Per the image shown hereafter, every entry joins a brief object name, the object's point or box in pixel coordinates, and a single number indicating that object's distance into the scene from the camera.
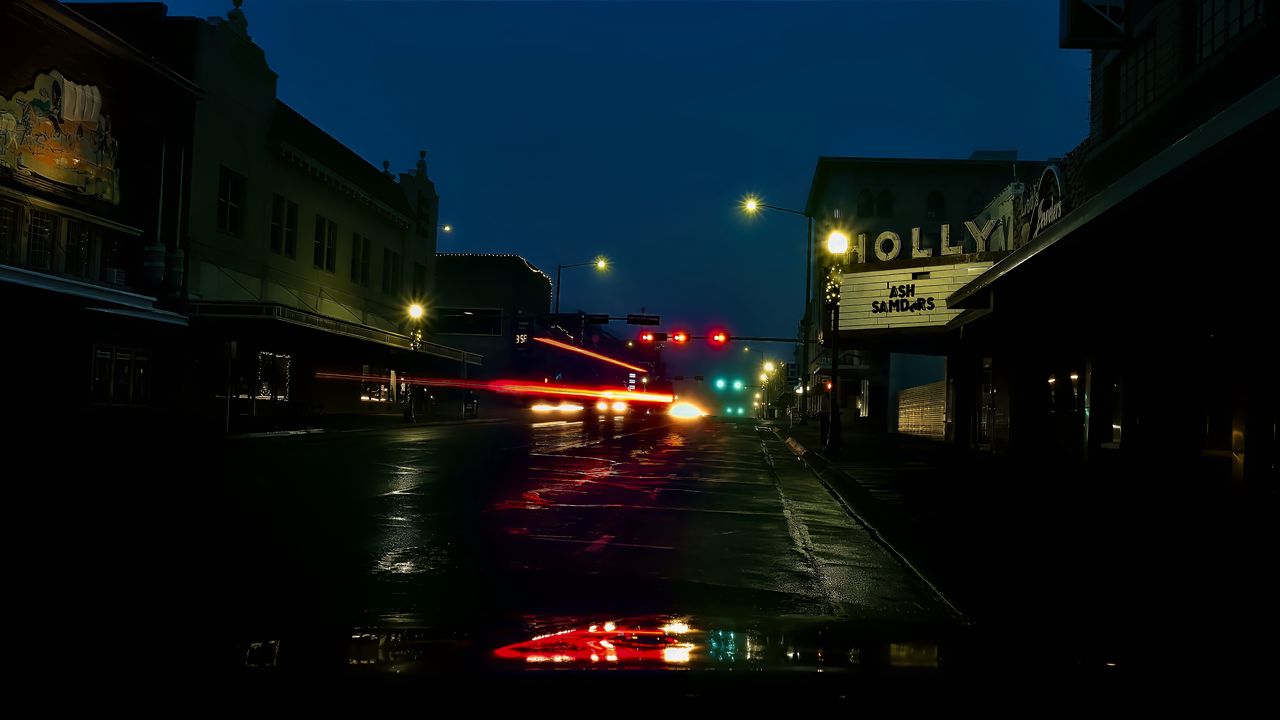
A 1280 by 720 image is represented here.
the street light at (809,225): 36.81
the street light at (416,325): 43.31
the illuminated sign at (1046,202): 20.97
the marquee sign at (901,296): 26.50
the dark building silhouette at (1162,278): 8.69
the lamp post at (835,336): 24.84
